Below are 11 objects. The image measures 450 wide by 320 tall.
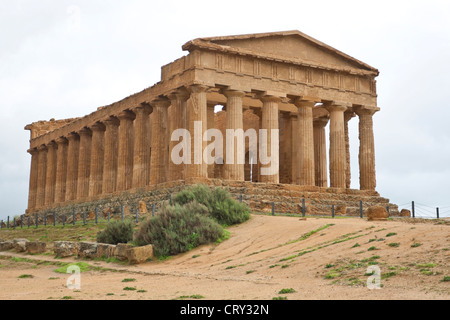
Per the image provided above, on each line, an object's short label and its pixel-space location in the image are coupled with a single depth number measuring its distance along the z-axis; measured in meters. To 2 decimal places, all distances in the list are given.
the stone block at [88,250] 22.20
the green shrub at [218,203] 25.69
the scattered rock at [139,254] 20.33
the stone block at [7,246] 27.23
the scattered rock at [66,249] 23.16
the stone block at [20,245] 25.65
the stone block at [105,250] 21.52
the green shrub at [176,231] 21.35
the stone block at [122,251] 20.84
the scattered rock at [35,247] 25.09
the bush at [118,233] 24.33
